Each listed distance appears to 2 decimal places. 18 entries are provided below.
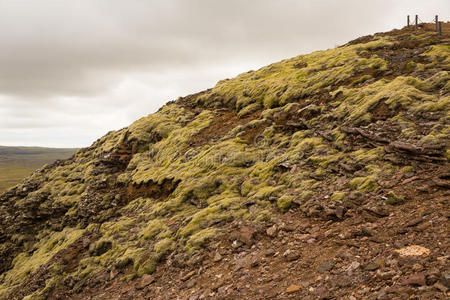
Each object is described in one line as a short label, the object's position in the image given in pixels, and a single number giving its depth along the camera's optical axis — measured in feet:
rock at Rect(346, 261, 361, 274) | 27.02
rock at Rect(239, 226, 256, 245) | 40.52
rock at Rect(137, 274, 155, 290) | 42.67
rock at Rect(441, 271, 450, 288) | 20.03
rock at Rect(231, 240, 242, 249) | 40.86
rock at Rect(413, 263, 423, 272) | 23.21
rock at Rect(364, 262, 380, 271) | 25.83
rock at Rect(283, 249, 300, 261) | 33.35
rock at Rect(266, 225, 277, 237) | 40.16
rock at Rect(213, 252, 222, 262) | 39.86
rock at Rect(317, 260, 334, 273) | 28.95
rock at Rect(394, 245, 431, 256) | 25.27
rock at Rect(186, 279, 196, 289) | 37.19
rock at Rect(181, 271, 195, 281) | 39.47
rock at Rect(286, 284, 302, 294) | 27.85
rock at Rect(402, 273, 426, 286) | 21.40
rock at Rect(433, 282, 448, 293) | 19.69
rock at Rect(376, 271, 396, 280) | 23.80
